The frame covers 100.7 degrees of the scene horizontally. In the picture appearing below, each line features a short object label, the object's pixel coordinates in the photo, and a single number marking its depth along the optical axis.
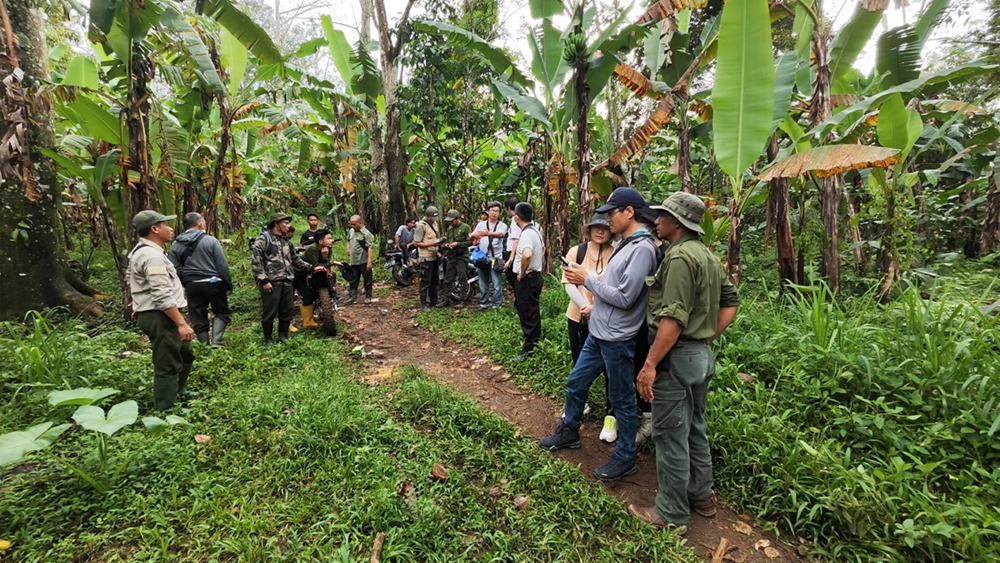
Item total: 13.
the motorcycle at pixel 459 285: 7.64
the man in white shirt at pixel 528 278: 4.86
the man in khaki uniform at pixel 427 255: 7.33
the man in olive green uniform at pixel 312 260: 5.99
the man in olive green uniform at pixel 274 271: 5.20
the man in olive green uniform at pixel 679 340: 2.31
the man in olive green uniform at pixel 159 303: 3.21
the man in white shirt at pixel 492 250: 6.75
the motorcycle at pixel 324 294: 5.94
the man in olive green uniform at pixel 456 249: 7.44
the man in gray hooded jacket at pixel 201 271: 4.91
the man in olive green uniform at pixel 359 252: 7.66
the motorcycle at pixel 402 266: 8.87
